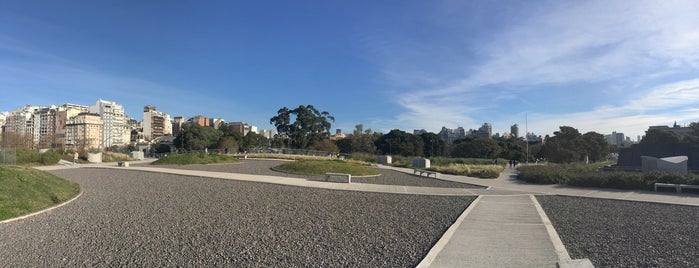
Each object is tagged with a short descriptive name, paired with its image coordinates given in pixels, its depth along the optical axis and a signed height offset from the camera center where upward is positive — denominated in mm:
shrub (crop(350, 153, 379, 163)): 35500 -1160
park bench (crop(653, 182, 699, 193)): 12590 -1544
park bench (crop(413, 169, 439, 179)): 19423 -1550
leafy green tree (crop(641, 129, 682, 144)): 49694 +1093
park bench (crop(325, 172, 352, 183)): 15742 -1352
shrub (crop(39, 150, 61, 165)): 26891 -741
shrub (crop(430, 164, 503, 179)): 19383 -1534
